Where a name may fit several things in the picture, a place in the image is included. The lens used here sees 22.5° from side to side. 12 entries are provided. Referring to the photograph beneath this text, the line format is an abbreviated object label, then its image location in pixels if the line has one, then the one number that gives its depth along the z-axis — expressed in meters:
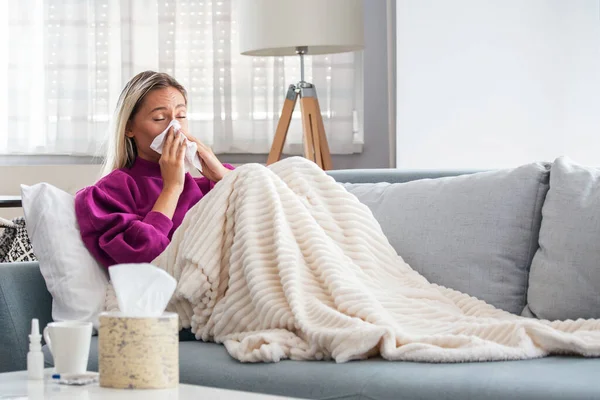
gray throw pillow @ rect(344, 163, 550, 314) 3.87
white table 2.73
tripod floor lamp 6.03
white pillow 3.93
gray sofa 3.37
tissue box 2.75
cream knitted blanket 3.36
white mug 2.92
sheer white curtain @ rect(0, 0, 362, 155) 7.51
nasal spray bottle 2.97
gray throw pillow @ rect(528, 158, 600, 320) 3.70
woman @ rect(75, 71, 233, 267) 4.04
